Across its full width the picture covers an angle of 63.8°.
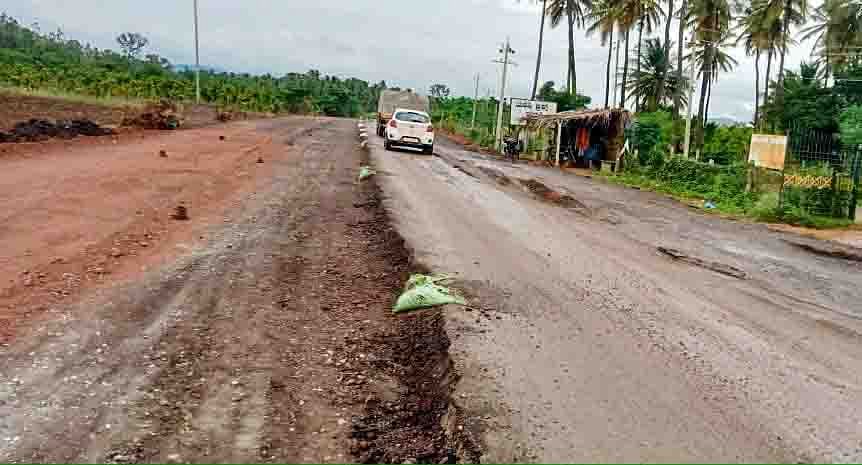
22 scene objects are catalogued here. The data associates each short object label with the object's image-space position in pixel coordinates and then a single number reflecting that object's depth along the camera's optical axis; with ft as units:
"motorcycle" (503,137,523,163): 103.14
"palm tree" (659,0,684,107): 134.62
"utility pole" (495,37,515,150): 125.90
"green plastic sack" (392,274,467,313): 19.96
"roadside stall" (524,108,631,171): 96.12
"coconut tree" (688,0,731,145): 129.39
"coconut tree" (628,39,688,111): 192.44
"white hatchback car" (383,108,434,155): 84.28
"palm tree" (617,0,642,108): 138.41
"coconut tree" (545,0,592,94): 157.98
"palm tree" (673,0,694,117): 117.50
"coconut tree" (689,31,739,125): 185.65
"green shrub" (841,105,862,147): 68.99
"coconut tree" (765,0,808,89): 125.39
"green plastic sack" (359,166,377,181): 53.78
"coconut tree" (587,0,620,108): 144.48
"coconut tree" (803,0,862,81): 142.10
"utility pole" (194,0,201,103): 158.49
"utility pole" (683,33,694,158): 79.87
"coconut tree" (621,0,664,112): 138.21
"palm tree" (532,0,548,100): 162.91
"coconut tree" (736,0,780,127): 138.27
